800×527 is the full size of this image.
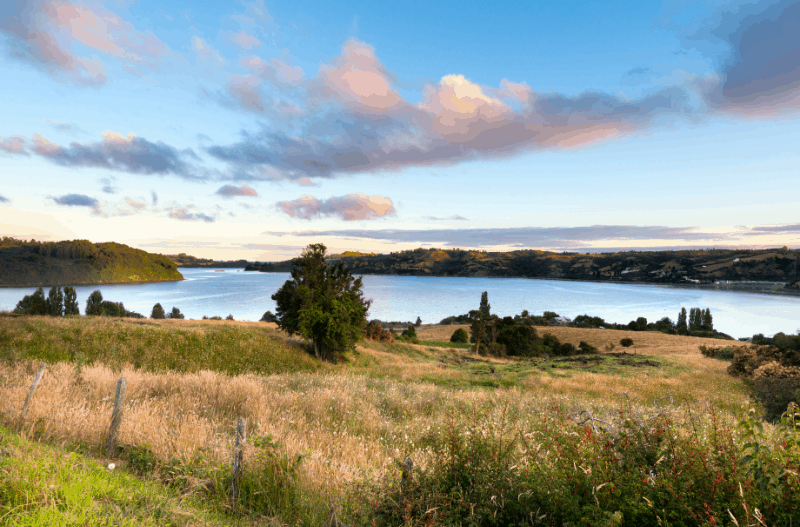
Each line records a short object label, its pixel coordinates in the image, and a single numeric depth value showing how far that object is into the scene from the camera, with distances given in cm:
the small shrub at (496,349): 5036
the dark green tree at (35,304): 6862
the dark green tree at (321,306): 2728
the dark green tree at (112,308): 7838
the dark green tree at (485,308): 6971
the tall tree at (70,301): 7812
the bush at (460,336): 6300
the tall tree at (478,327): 4828
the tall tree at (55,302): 7191
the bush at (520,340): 5200
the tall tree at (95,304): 7264
